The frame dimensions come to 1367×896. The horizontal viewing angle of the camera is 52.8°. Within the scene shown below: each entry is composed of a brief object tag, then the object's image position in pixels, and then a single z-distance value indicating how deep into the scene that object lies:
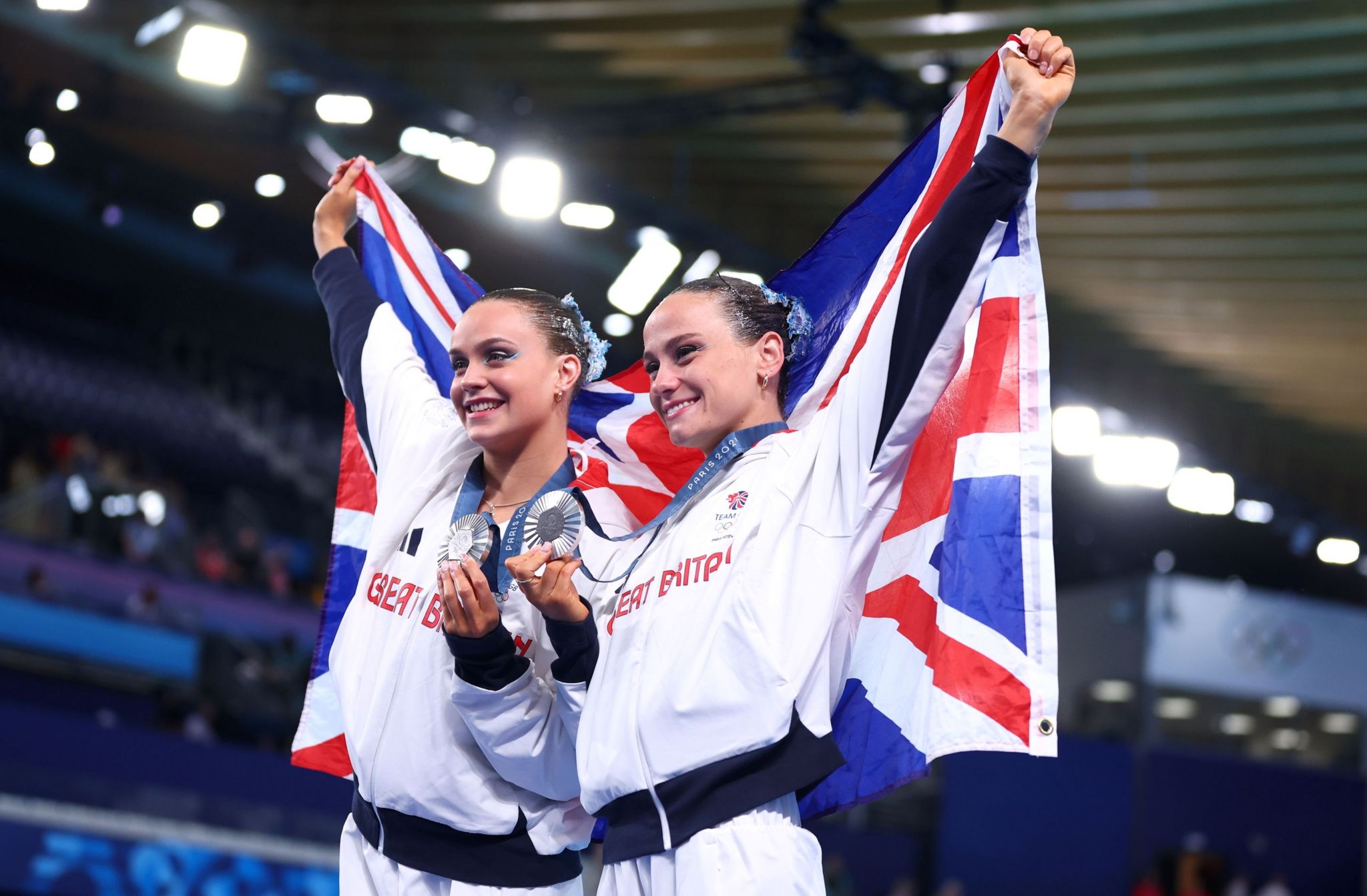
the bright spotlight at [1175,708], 15.74
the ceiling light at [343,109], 8.21
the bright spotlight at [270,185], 11.18
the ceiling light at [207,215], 11.72
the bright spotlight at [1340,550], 13.05
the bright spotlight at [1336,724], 16.31
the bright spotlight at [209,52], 7.44
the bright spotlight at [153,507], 11.90
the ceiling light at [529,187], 8.38
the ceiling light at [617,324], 9.91
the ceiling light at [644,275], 9.30
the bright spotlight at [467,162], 8.48
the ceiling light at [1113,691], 15.99
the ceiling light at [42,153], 10.23
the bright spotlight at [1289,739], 16.25
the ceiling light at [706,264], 9.38
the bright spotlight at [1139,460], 10.92
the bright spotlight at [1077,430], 10.52
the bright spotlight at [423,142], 8.42
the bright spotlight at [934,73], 7.56
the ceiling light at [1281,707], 16.22
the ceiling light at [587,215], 8.95
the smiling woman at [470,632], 2.18
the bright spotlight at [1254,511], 12.44
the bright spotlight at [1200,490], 11.23
